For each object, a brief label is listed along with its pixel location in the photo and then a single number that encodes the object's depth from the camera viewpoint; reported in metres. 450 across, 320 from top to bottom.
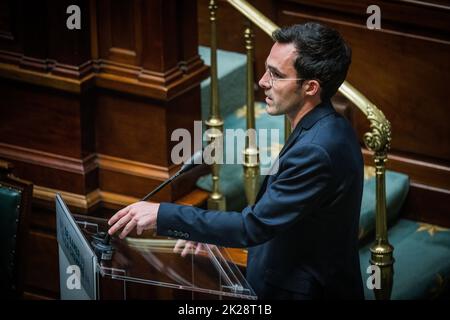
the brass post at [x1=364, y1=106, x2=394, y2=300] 7.61
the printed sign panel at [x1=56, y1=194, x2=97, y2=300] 6.34
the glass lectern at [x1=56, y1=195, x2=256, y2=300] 6.42
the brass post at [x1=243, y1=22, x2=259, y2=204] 8.91
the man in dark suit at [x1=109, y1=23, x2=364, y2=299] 6.20
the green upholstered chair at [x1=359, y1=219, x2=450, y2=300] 8.85
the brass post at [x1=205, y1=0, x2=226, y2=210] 8.89
